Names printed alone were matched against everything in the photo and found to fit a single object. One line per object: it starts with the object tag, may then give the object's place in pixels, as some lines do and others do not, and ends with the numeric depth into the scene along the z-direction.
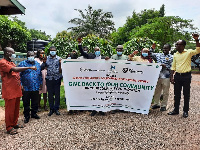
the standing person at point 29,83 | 4.26
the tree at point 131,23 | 31.89
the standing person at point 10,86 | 3.57
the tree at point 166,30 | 21.05
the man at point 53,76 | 4.64
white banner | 4.54
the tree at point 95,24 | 26.95
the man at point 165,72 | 5.19
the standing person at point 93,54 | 4.78
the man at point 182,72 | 4.52
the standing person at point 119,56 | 5.01
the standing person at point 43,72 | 5.35
